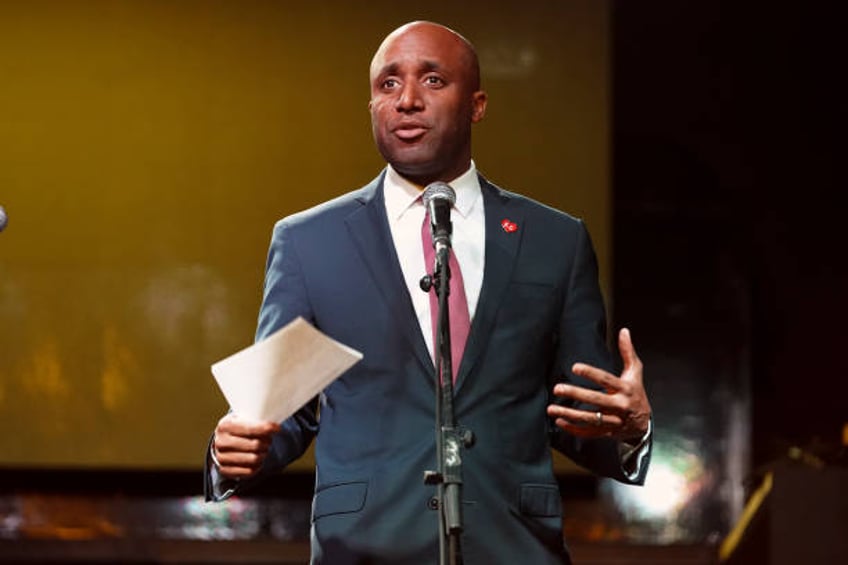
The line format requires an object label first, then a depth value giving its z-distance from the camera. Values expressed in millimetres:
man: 8930
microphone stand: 8718
